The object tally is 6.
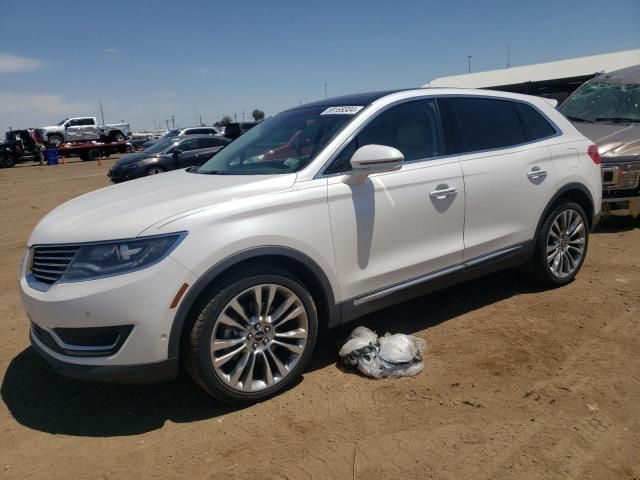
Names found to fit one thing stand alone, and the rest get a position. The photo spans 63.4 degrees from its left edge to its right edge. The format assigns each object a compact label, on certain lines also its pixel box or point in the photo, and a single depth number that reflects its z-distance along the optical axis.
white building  35.28
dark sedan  15.15
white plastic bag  3.30
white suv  2.65
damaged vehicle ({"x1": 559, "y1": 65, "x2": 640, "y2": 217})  6.35
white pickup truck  34.09
